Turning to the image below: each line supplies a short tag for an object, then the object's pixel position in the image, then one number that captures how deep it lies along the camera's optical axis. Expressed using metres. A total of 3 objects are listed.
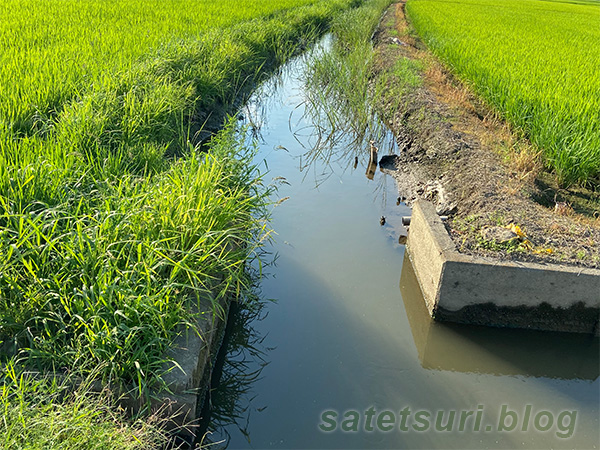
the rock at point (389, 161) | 5.28
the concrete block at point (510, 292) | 2.74
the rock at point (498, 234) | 2.95
